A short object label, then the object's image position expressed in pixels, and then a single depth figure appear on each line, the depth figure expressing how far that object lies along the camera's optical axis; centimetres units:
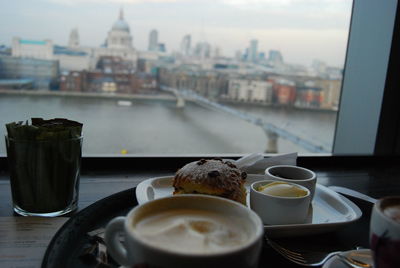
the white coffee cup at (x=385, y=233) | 39
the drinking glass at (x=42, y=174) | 67
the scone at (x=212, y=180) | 70
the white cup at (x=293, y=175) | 78
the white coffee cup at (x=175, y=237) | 35
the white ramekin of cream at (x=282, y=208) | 66
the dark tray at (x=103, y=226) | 53
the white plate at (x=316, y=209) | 63
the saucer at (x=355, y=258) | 49
